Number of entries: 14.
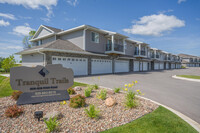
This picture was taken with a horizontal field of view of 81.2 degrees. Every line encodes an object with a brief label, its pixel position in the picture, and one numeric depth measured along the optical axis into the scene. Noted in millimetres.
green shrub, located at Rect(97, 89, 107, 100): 5050
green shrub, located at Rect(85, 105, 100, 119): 3568
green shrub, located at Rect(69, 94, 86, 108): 4286
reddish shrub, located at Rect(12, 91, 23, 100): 4954
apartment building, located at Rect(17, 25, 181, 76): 13523
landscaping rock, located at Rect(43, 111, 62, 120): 3490
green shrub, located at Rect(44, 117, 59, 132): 2937
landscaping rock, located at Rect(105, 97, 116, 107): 4448
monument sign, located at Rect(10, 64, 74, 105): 3838
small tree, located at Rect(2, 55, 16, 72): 17941
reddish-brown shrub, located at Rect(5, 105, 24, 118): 3602
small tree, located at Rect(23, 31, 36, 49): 35378
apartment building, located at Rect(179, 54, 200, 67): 71062
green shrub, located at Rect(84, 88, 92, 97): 5440
